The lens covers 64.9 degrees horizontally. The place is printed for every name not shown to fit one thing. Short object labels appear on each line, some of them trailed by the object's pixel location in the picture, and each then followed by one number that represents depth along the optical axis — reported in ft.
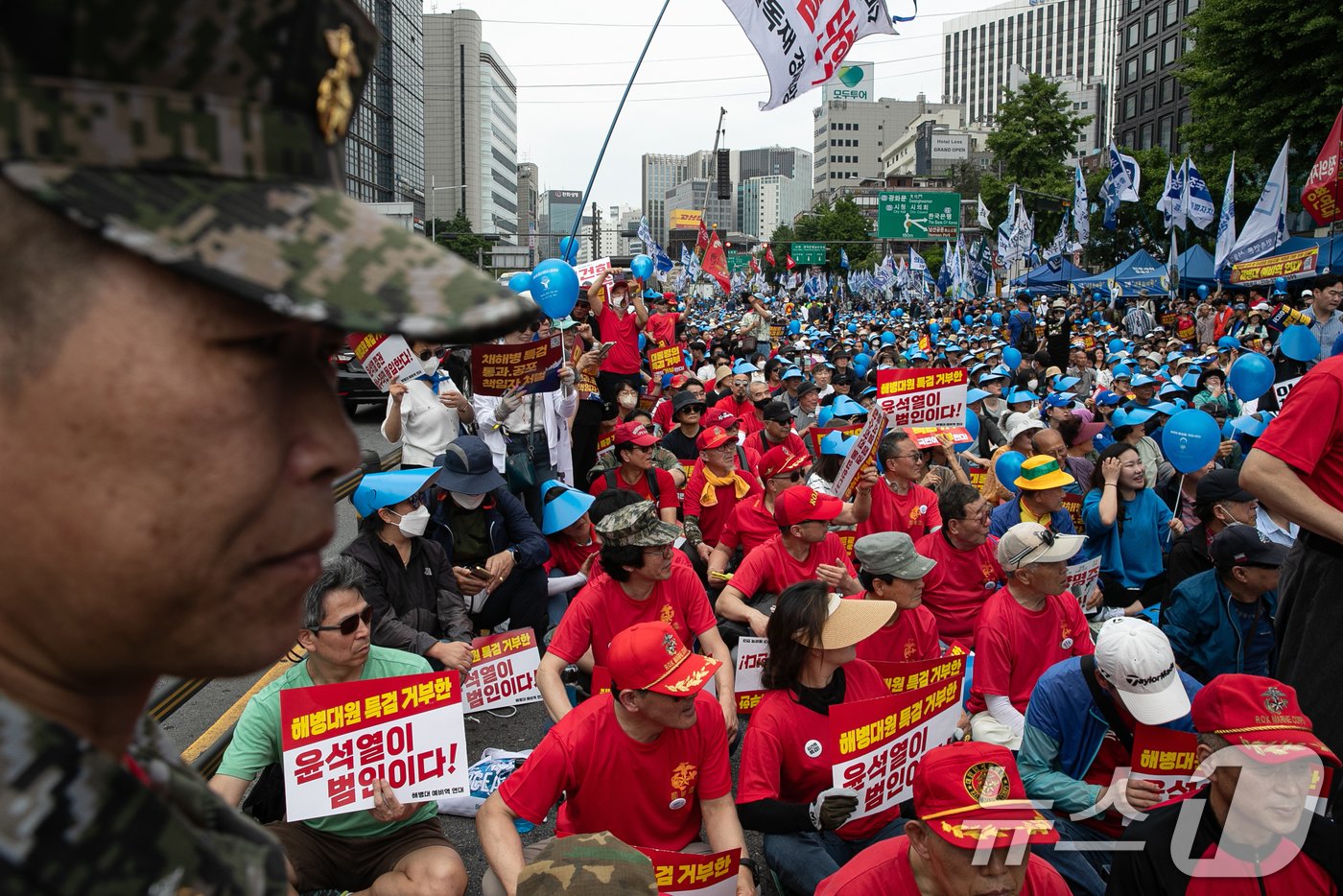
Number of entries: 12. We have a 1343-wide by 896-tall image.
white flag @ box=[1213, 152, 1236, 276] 70.79
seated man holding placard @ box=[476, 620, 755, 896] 12.94
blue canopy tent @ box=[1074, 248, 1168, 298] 107.86
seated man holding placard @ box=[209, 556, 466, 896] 13.83
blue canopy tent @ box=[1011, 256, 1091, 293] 128.98
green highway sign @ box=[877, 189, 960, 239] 189.98
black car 60.64
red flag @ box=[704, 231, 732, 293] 94.12
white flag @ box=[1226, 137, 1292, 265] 63.31
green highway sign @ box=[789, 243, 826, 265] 252.01
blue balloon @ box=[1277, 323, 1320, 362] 36.94
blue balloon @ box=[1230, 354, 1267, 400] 35.32
